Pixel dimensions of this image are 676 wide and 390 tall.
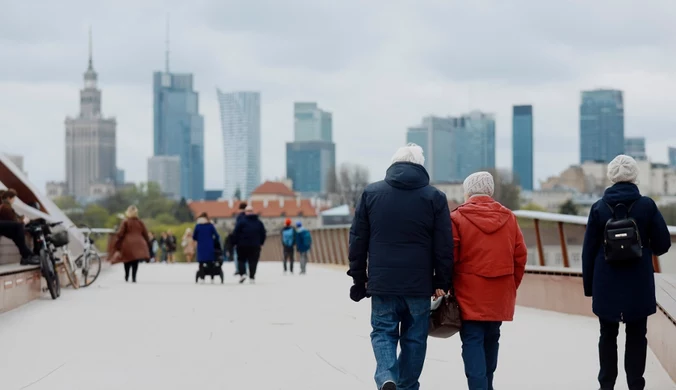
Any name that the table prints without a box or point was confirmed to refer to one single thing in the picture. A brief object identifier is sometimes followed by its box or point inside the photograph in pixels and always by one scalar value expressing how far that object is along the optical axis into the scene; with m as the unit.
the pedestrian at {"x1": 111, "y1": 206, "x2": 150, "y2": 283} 24.83
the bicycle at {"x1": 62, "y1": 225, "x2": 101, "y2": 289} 21.02
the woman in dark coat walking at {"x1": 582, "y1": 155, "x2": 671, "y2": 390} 8.07
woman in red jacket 7.66
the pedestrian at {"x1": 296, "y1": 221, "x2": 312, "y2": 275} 31.22
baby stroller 24.27
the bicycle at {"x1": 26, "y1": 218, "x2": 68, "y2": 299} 18.14
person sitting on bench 17.91
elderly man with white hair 7.66
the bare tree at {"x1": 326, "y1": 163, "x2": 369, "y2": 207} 169.00
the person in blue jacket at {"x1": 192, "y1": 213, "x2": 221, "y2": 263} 24.02
